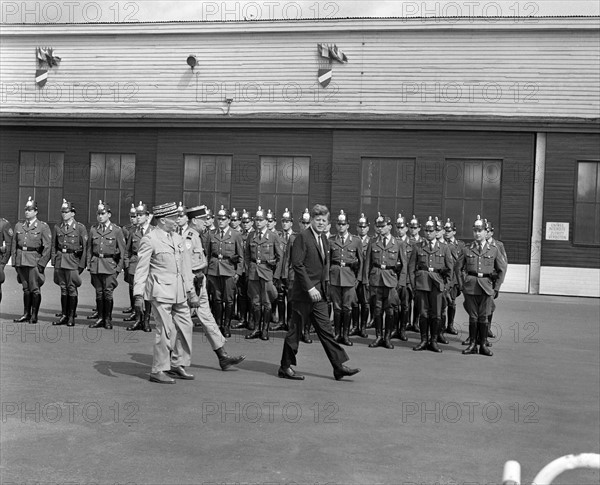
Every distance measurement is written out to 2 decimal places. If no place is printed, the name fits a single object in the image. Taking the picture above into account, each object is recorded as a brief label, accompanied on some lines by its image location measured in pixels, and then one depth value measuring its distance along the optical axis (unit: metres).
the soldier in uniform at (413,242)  13.75
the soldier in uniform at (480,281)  11.55
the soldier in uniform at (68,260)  13.06
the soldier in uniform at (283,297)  13.41
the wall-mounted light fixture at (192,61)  24.55
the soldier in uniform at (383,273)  12.18
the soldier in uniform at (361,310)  13.20
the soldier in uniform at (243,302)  13.52
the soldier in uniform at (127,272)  14.02
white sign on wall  21.47
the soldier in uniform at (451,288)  13.04
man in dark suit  9.03
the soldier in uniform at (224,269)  13.10
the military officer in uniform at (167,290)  8.72
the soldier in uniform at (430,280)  11.73
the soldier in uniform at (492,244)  11.82
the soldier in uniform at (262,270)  12.72
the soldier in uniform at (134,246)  13.84
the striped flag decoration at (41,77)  26.02
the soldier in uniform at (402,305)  12.57
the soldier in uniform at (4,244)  13.33
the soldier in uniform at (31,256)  13.23
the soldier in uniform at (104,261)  13.06
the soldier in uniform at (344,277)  12.34
